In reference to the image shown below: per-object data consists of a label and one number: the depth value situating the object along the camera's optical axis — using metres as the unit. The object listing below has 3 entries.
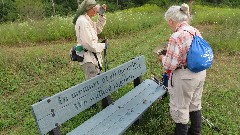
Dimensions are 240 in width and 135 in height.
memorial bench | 2.16
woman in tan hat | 2.91
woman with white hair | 2.29
